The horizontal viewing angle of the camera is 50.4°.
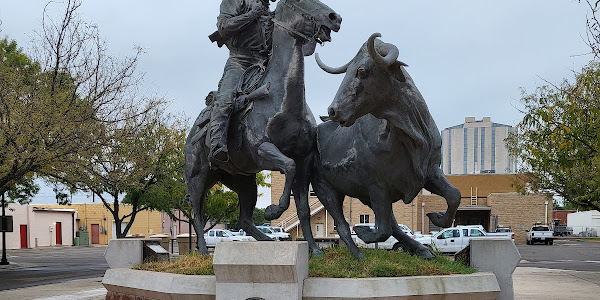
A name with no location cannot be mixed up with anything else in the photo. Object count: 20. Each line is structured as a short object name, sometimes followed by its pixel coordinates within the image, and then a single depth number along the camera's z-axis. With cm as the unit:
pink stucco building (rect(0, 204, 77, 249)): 4900
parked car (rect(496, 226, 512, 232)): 3931
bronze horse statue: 714
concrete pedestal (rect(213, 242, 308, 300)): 581
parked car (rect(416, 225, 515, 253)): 2880
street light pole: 2601
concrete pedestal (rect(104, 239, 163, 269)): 854
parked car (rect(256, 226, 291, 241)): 2955
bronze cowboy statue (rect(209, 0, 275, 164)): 768
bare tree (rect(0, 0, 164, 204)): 1538
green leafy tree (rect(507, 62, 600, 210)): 1038
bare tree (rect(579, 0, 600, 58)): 941
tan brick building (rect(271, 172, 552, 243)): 4159
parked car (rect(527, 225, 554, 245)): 4438
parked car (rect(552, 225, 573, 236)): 7000
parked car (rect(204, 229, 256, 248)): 3095
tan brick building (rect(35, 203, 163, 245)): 5834
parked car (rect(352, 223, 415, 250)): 2624
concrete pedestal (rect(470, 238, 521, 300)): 711
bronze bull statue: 641
